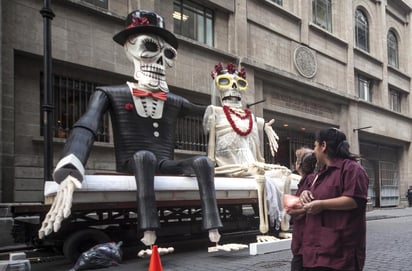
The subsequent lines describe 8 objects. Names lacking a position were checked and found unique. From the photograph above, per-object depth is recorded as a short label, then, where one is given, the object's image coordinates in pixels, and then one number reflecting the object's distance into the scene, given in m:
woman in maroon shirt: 2.91
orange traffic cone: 4.38
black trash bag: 5.99
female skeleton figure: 8.03
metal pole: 6.86
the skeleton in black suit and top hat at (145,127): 6.18
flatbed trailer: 6.22
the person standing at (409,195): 27.84
